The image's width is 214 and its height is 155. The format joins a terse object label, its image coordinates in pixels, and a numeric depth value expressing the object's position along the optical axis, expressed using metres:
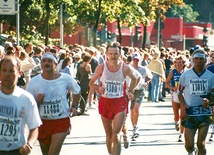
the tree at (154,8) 64.01
